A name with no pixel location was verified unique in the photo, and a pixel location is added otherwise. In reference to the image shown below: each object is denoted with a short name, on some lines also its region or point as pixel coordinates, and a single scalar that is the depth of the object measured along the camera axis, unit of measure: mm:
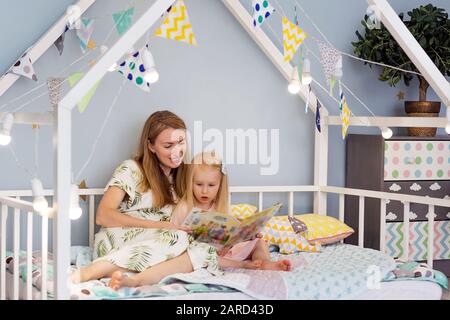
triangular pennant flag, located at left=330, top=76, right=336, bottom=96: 2834
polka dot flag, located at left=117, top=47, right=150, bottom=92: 2404
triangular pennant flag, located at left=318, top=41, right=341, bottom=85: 2789
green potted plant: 3135
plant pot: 3150
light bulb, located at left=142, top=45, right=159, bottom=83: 2223
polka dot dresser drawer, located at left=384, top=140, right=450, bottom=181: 2984
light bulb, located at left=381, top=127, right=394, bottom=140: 2809
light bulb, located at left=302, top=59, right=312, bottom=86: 2742
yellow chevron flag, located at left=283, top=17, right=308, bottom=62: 2580
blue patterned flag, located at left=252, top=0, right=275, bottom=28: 2518
